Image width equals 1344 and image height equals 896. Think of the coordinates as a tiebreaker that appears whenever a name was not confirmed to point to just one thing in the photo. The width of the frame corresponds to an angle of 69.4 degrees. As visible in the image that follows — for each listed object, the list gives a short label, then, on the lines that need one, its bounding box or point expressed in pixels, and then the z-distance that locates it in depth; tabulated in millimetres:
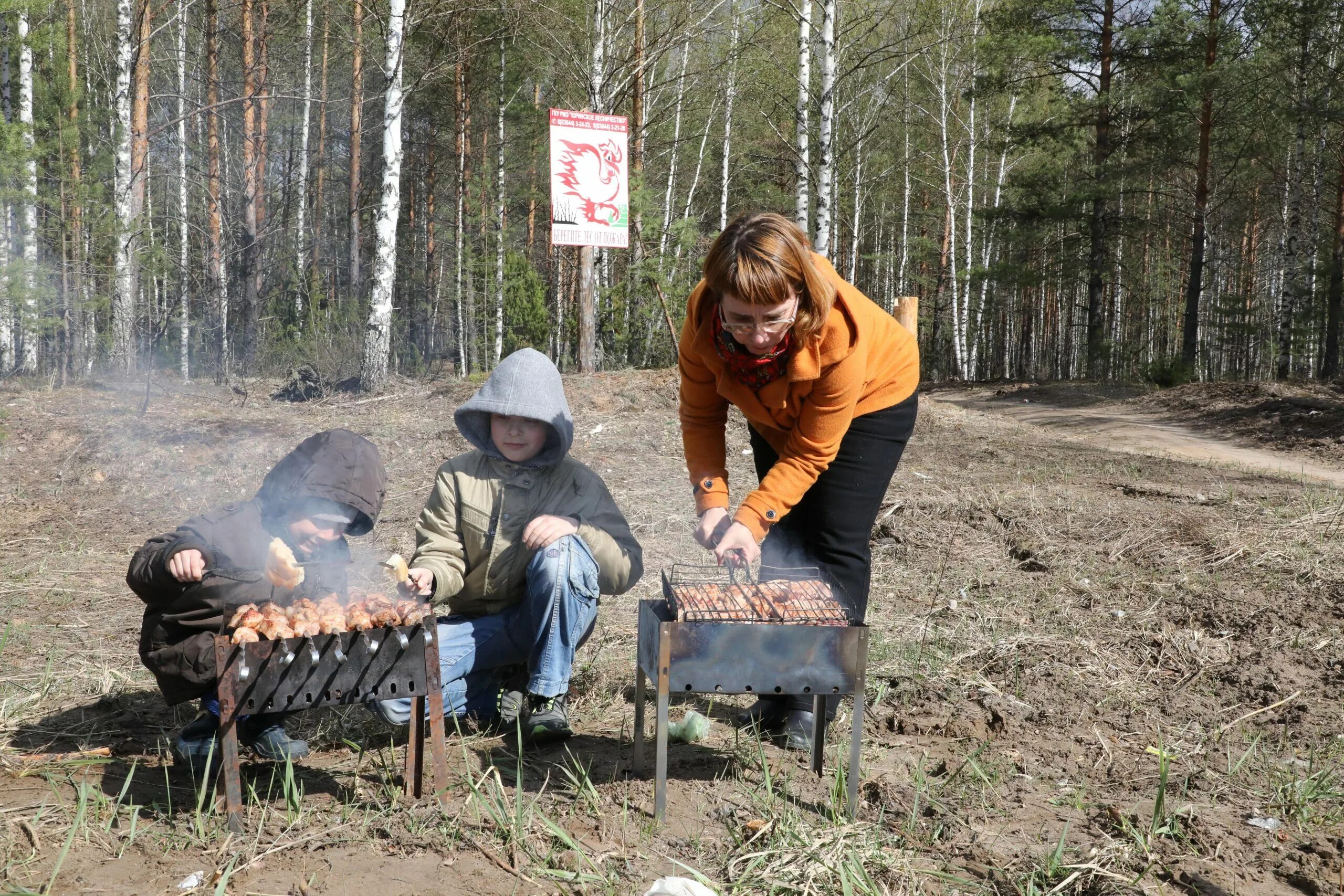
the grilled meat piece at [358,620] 2629
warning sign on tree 11250
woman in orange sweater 2676
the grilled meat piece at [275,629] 2531
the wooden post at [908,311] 11445
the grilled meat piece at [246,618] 2559
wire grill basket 2568
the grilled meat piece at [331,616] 2600
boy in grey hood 3168
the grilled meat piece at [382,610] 2680
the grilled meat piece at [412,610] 2682
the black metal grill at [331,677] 2484
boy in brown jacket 2785
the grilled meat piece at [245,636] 2461
